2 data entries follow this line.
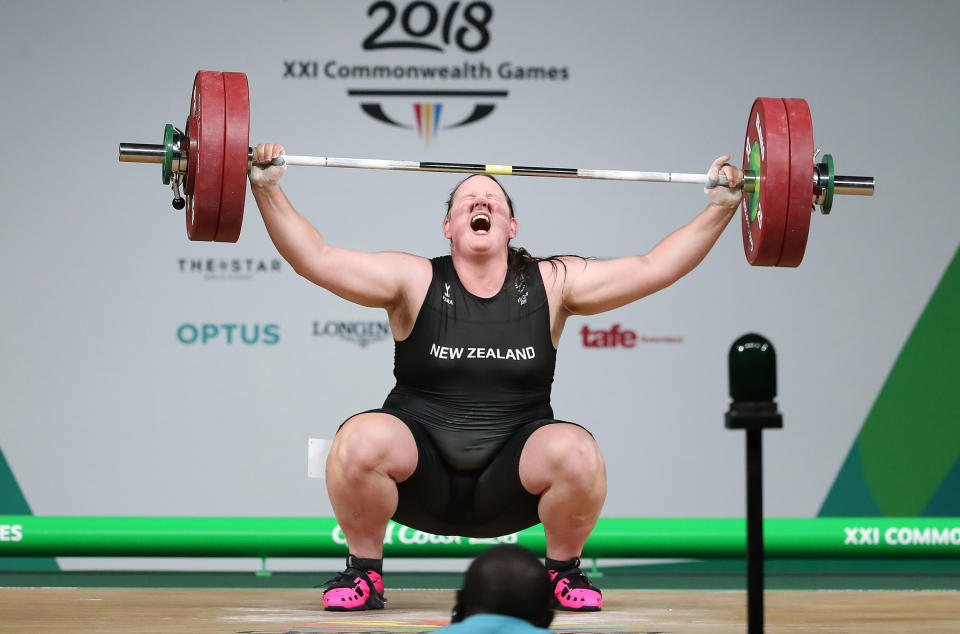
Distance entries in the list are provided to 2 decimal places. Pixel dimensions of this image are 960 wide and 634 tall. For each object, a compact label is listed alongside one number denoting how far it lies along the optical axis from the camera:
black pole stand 14.76
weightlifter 16.94
